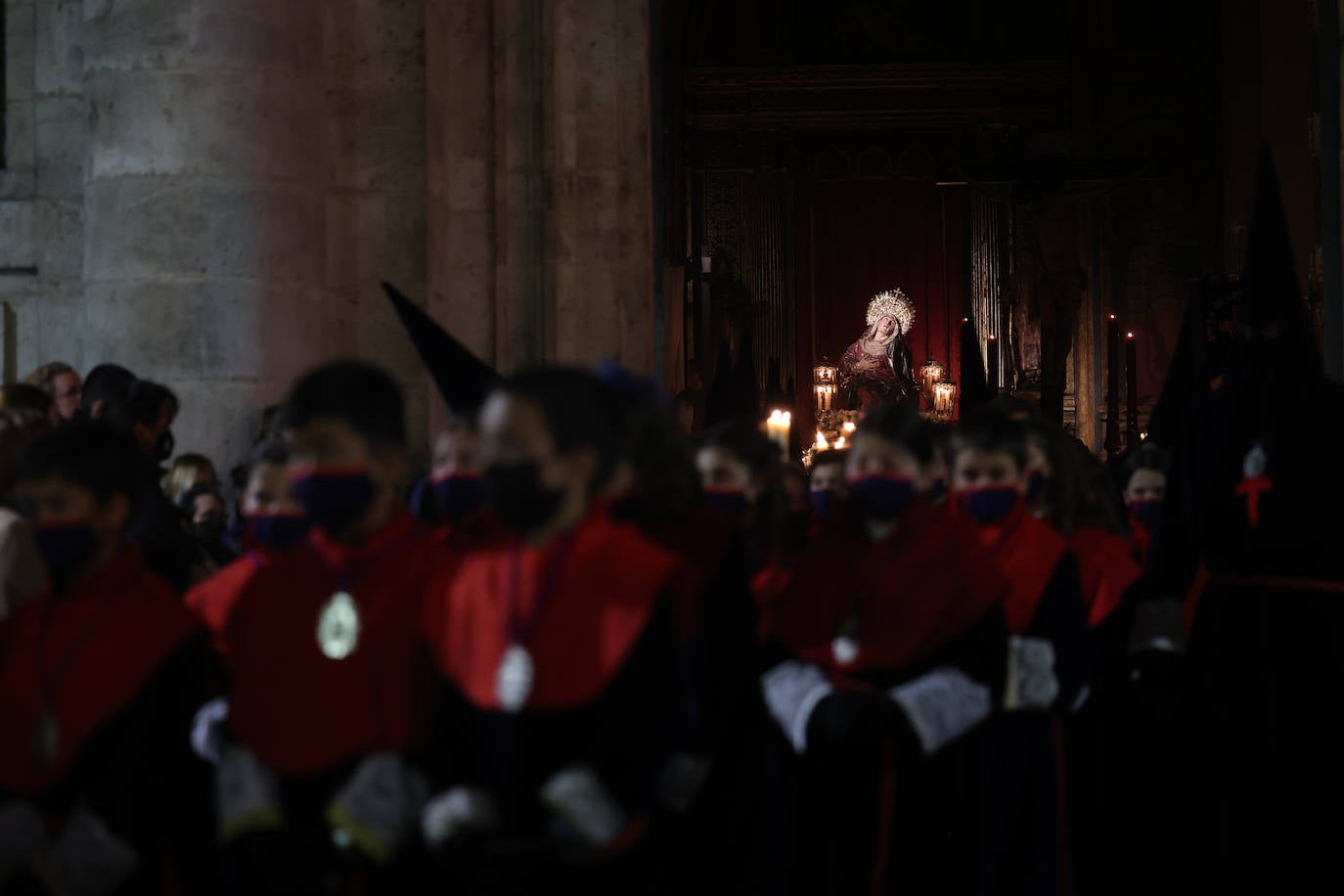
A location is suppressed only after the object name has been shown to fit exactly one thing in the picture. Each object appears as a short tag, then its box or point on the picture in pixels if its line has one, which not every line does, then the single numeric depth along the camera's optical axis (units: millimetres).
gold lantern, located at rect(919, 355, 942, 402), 21094
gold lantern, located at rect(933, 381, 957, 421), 20219
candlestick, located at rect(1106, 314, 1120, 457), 10125
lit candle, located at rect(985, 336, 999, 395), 20423
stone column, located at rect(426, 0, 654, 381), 9164
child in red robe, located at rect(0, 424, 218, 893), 3018
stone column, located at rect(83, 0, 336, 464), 7055
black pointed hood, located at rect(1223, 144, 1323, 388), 4750
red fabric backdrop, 22609
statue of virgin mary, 20797
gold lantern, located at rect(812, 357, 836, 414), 21078
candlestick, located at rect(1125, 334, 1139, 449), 9773
